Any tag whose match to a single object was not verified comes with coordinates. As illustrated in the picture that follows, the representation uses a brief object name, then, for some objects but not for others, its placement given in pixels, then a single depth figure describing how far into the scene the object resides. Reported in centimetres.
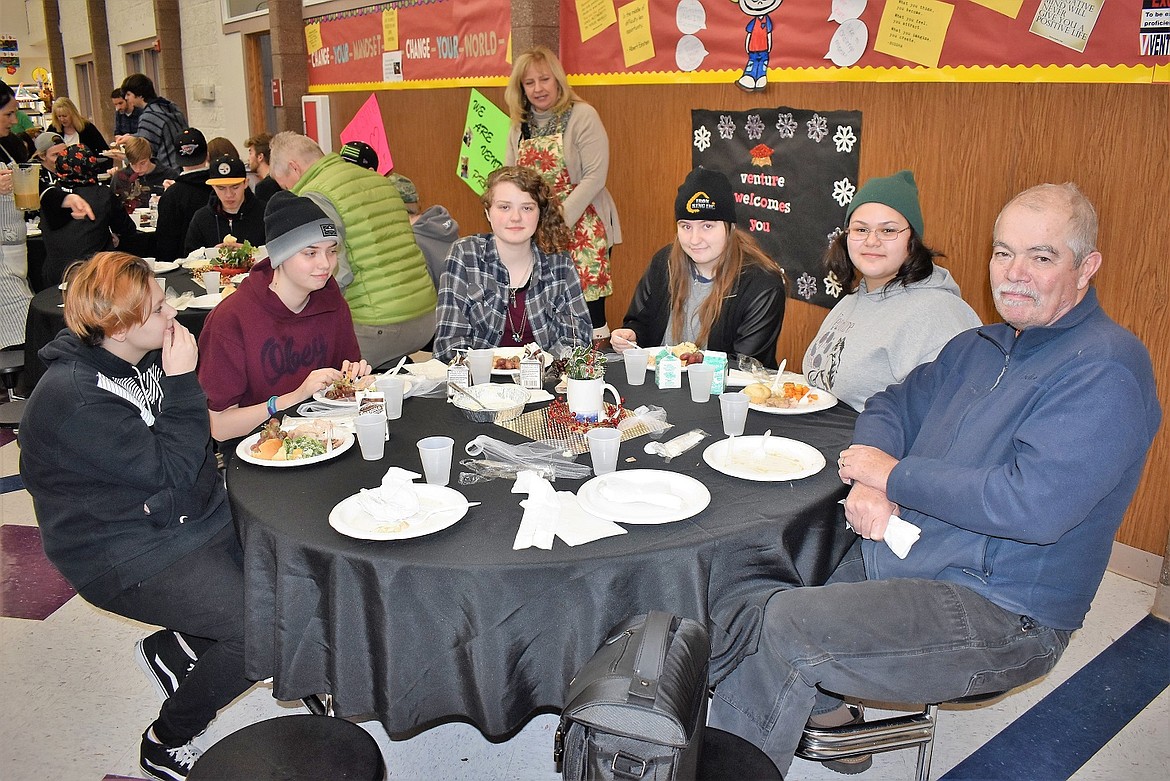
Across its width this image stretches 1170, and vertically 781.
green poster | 650
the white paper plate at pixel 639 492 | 179
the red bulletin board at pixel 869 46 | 301
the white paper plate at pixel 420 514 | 171
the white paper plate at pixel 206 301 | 395
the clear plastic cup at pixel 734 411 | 219
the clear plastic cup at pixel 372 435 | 211
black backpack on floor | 130
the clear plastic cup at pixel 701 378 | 248
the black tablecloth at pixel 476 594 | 165
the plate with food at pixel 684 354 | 274
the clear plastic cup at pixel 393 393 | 240
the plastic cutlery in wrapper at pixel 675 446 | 212
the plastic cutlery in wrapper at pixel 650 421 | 229
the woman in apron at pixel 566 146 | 486
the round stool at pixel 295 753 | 153
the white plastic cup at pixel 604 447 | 199
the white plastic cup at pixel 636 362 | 265
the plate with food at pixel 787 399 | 242
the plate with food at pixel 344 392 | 248
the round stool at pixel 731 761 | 156
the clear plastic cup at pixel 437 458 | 193
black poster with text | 420
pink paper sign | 806
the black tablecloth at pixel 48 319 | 388
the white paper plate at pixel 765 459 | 199
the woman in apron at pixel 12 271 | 482
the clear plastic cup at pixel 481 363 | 265
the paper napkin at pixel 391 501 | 175
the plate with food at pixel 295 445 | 210
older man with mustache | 170
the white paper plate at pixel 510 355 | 279
